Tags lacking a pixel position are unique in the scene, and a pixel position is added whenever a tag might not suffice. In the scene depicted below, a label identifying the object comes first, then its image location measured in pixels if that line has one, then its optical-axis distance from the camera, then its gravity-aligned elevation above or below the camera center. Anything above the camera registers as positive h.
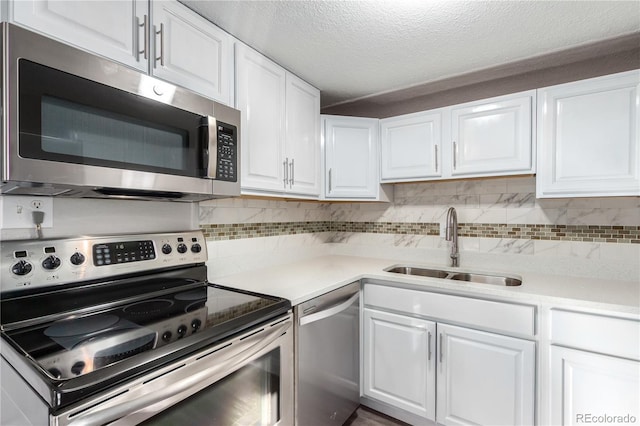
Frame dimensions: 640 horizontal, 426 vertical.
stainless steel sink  1.99 -0.44
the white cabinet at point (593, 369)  1.31 -0.68
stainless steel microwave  0.83 +0.26
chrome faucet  2.15 -0.15
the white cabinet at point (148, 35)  0.94 +0.62
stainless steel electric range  0.76 -0.39
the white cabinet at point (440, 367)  1.55 -0.84
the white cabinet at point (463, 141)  1.79 +0.44
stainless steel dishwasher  1.47 -0.76
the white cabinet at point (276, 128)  1.62 +0.48
